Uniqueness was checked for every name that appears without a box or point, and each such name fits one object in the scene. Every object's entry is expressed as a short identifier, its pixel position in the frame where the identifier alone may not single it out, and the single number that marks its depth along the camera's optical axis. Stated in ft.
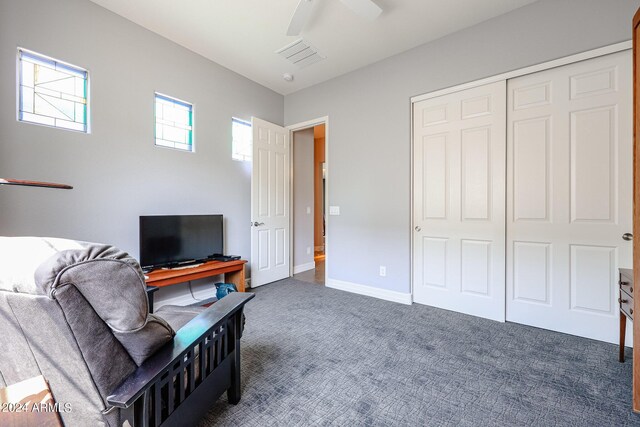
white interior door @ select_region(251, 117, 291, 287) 11.96
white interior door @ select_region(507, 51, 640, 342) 6.87
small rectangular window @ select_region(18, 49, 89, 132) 6.98
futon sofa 2.31
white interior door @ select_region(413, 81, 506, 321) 8.48
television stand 8.11
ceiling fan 6.87
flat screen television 8.71
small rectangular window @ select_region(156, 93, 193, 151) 9.61
